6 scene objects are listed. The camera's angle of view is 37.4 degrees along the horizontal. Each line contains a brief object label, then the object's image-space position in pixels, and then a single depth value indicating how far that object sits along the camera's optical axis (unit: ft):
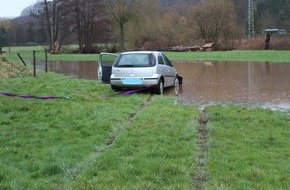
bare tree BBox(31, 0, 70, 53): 190.73
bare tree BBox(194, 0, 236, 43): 165.99
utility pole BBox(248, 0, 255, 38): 209.87
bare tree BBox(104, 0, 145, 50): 186.01
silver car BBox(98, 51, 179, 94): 43.73
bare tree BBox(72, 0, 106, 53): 183.21
